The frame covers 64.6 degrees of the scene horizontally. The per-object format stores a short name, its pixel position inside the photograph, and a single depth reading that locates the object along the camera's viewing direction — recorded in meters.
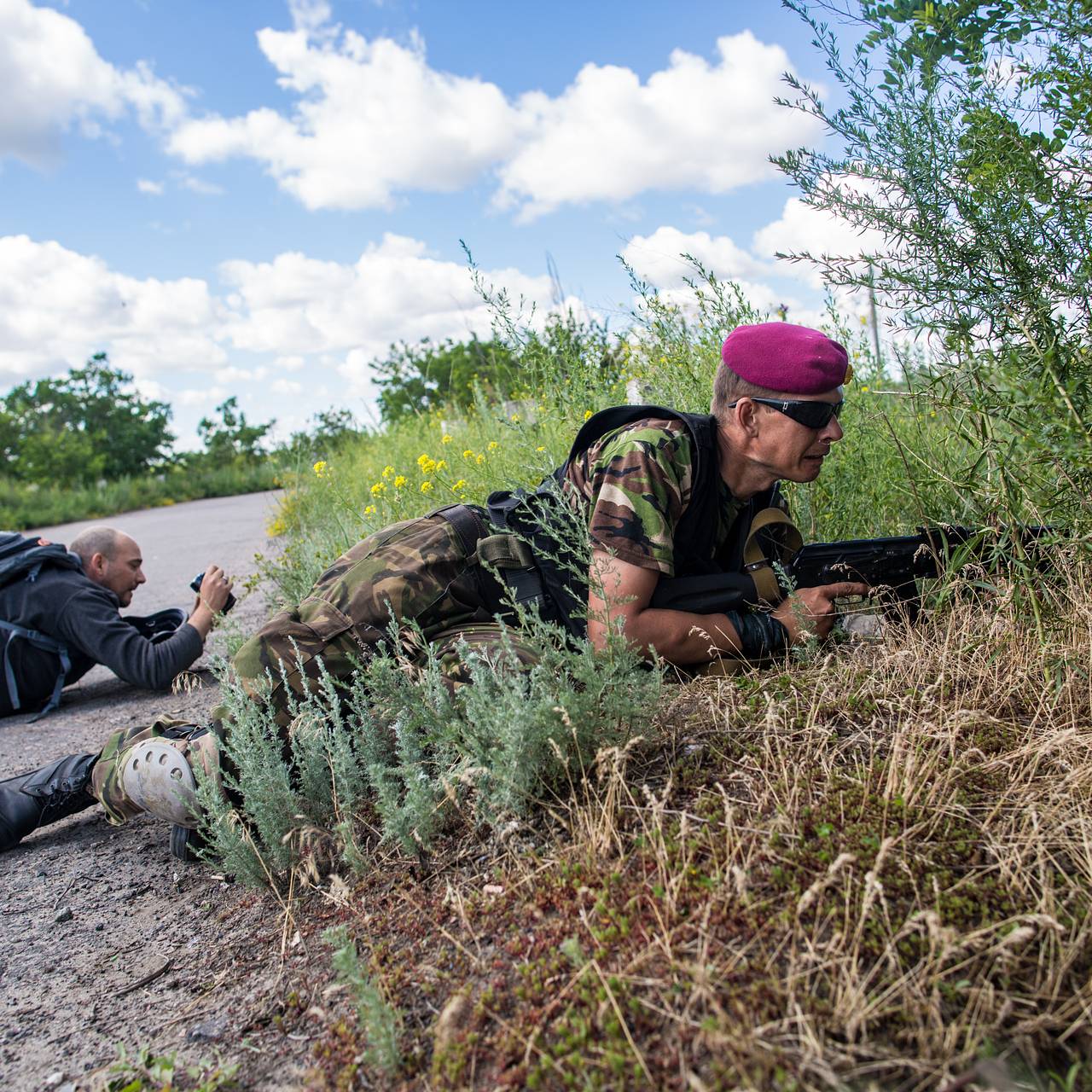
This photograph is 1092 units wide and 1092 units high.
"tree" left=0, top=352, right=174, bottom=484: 22.62
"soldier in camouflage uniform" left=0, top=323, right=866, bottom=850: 2.86
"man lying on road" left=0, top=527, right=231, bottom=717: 4.64
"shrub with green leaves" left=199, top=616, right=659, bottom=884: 2.20
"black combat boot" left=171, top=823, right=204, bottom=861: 2.84
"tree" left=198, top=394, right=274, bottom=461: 24.17
